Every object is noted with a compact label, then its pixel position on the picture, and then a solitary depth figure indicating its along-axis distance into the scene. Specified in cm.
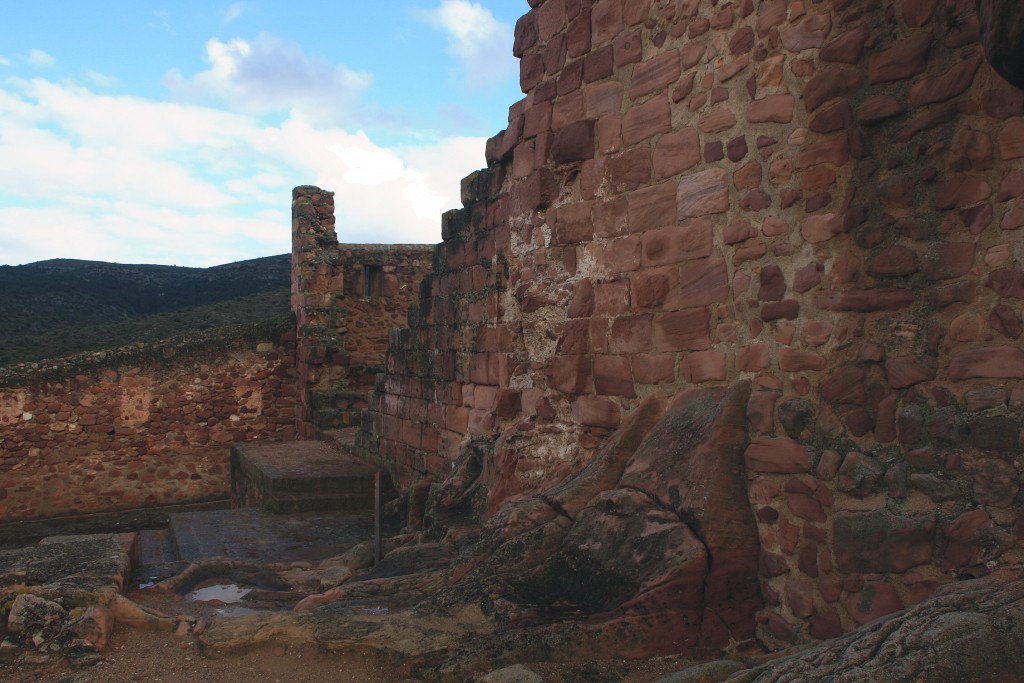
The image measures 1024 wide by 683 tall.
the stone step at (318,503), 768
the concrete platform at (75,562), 428
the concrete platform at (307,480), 779
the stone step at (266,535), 608
